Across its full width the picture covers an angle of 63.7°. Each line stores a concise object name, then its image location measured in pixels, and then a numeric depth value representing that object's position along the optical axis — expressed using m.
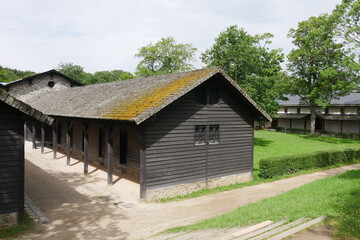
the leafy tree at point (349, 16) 33.50
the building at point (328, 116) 47.69
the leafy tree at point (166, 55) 58.11
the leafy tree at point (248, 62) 29.83
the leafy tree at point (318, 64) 38.78
